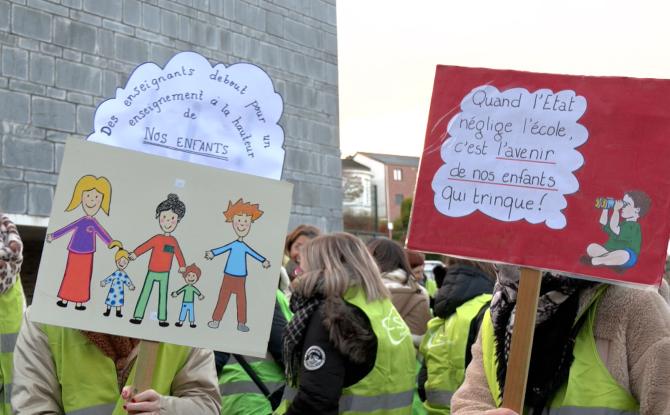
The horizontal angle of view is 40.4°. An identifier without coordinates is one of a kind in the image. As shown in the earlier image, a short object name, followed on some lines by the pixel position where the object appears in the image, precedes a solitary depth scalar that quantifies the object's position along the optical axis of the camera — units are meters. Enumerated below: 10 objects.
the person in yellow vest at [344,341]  4.10
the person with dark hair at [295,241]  6.52
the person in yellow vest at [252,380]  4.70
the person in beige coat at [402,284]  5.56
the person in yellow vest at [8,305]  3.78
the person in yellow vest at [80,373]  3.10
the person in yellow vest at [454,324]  5.11
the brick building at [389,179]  76.44
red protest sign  2.57
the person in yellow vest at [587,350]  2.53
